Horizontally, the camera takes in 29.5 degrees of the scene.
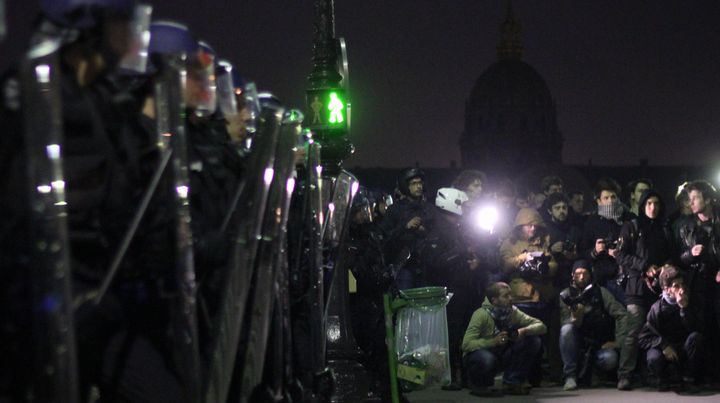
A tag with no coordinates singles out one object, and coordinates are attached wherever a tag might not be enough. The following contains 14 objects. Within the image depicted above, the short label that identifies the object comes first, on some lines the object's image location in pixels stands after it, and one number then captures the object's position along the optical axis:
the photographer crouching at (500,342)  12.23
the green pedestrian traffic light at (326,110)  11.12
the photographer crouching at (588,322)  12.65
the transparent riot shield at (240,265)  4.80
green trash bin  10.35
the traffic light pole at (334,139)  10.62
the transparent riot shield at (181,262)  4.46
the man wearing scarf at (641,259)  12.63
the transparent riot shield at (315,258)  7.06
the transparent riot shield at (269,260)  5.27
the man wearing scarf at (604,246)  13.13
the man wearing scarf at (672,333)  12.44
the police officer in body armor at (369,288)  10.35
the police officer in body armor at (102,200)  4.04
